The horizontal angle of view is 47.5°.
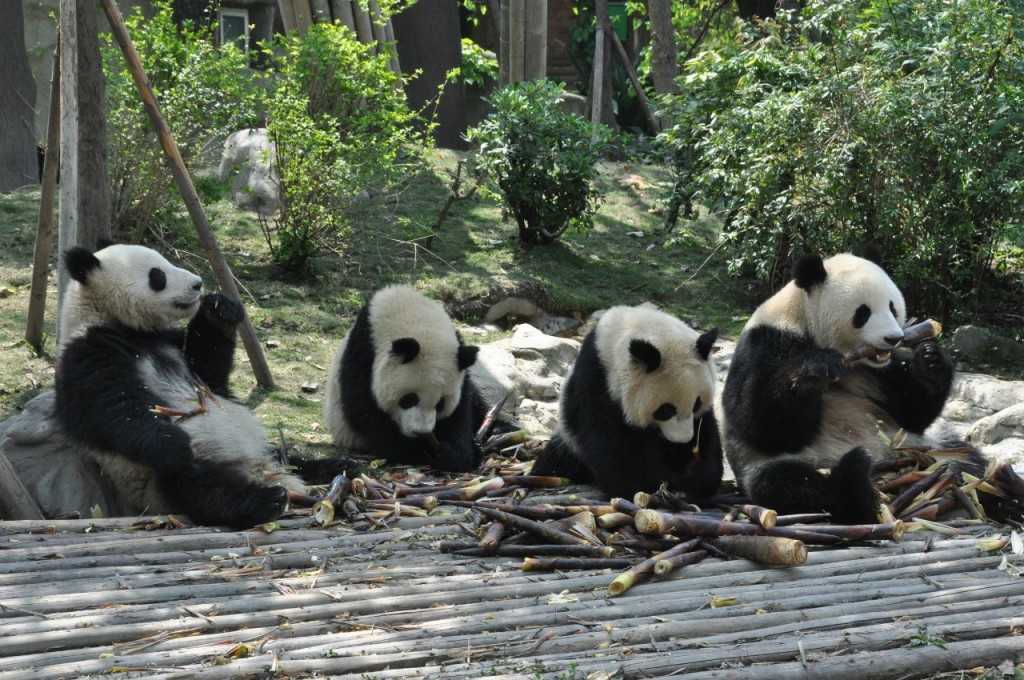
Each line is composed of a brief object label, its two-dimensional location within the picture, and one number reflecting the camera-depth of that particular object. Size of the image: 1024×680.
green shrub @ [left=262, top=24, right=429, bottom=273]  9.78
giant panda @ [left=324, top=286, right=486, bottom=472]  6.61
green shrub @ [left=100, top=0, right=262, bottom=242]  9.48
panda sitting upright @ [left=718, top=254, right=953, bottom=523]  5.14
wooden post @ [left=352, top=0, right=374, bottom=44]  12.65
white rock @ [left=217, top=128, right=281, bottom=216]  10.85
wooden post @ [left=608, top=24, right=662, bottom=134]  15.61
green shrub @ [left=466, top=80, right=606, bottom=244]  11.20
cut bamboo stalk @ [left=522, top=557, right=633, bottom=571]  4.41
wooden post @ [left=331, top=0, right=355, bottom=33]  12.50
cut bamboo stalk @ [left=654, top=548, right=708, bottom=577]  4.29
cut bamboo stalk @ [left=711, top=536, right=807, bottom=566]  4.34
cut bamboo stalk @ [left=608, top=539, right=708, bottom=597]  4.12
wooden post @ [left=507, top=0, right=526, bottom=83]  14.23
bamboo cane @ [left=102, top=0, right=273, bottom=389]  7.18
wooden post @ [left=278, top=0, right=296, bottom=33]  12.40
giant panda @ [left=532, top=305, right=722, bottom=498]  5.41
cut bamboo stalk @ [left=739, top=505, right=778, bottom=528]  4.65
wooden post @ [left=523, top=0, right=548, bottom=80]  14.52
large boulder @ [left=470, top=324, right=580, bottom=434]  8.55
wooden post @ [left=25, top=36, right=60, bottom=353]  7.37
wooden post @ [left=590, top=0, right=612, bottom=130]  14.37
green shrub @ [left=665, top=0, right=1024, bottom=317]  8.99
